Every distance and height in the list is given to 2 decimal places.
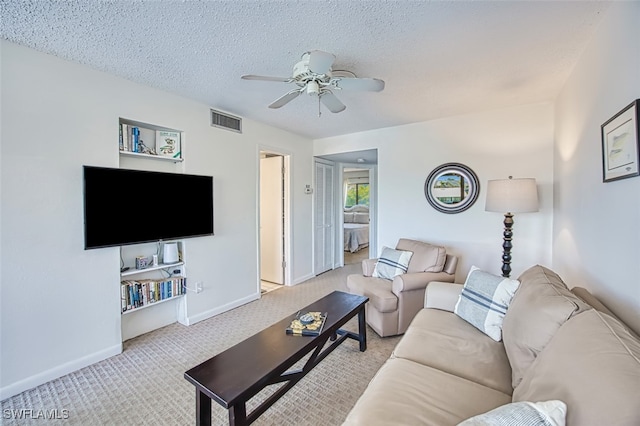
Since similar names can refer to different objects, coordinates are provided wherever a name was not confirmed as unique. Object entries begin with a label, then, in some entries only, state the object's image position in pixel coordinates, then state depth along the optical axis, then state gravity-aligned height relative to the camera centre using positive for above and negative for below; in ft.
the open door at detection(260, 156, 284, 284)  14.82 -0.50
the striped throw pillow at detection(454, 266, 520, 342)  5.77 -2.01
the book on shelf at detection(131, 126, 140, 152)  8.71 +2.17
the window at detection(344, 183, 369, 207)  32.73 +1.71
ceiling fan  5.93 +3.03
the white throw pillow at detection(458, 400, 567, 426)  2.42 -1.81
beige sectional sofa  2.49 -2.02
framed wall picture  4.22 +1.07
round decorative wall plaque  11.69 +0.88
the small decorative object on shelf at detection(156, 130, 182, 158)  9.55 +2.23
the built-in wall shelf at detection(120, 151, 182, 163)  8.57 +1.70
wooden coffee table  4.32 -2.70
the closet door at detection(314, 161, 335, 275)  16.58 -0.55
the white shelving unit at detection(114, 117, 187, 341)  8.84 -1.90
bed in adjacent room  24.02 -1.74
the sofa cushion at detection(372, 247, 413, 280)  10.11 -2.01
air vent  10.81 +3.47
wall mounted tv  7.62 +0.10
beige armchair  8.67 -2.59
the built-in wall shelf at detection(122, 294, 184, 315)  8.58 -3.06
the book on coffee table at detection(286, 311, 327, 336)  6.02 -2.55
